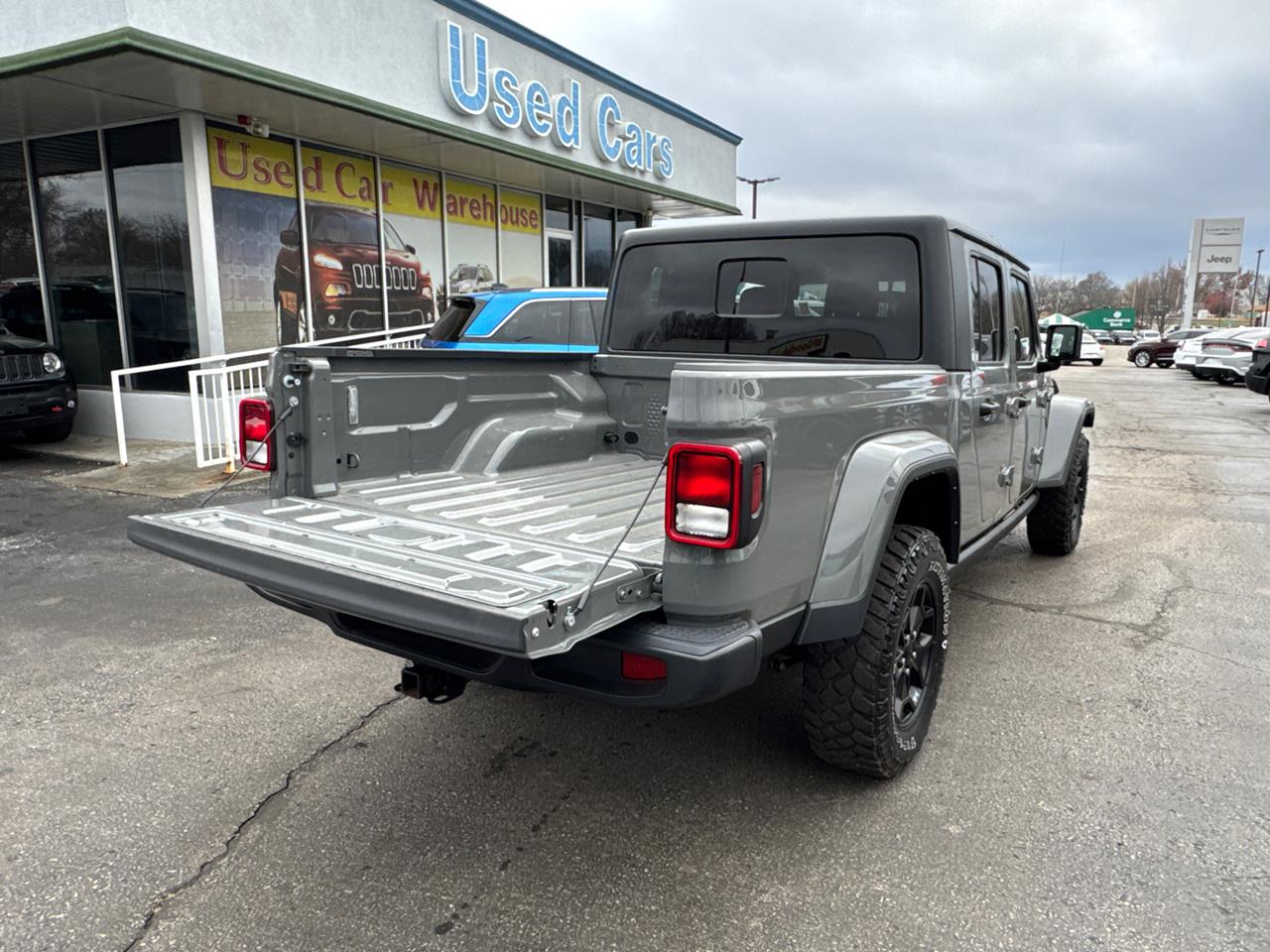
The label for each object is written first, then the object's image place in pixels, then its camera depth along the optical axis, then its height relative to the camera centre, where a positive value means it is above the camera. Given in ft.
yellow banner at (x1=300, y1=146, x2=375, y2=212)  36.50 +6.16
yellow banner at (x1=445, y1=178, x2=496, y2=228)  43.98 +6.06
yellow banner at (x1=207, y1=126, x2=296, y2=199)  32.42 +6.13
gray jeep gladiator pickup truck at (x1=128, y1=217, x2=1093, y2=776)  7.22 -1.93
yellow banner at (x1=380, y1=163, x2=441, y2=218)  40.09 +6.14
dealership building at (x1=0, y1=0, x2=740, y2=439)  27.27 +6.75
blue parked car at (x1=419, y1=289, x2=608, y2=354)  27.04 +0.00
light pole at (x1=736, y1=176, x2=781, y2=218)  142.31 +21.96
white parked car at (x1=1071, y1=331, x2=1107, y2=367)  106.73 -4.15
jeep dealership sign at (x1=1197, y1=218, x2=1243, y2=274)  178.50 +14.94
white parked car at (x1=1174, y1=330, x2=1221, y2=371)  83.10 -3.43
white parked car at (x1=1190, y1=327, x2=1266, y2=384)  76.89 -3.22
